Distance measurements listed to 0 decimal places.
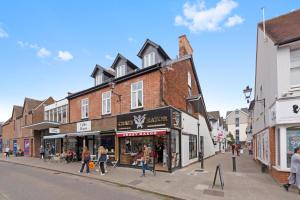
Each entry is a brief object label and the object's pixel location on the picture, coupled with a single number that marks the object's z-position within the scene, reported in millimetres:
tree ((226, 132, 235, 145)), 61200
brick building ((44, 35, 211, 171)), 14961
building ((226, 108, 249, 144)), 74312
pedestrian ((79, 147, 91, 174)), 14045
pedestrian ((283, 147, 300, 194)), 8961
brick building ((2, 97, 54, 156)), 31234
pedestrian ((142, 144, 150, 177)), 12655
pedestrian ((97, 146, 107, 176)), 13358
